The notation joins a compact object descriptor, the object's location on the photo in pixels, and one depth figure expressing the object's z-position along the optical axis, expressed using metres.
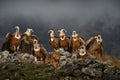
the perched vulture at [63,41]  72.44
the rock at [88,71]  60.05
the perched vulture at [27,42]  74.49
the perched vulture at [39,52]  70.25
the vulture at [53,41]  73.14
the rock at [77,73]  60.47
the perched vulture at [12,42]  74.20
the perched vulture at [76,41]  71.50
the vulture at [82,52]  64.89
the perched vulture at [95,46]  71.00
